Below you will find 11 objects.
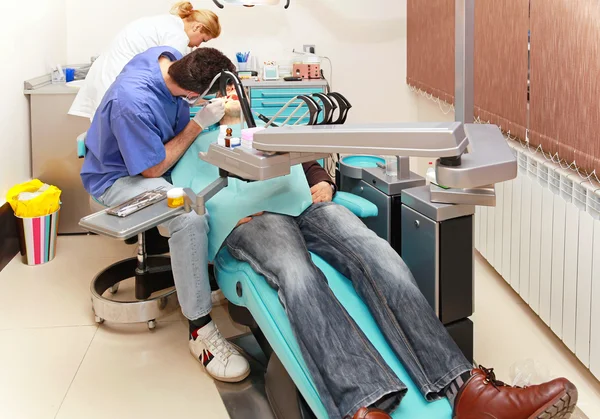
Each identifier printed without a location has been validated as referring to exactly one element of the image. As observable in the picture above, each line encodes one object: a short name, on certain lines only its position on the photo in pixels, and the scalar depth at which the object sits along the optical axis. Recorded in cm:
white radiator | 223
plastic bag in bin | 342
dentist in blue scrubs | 235
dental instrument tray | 187
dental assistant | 343
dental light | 383
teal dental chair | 184
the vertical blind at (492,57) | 271
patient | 176
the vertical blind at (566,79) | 213
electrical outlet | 470
